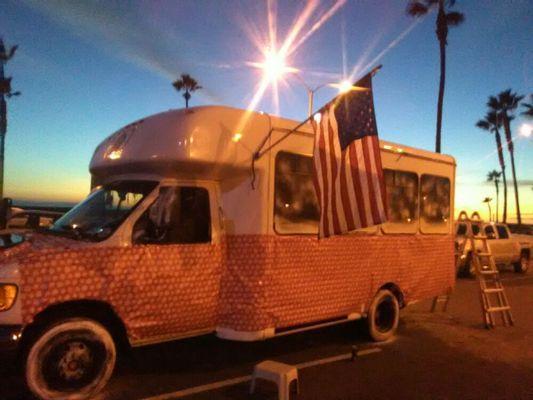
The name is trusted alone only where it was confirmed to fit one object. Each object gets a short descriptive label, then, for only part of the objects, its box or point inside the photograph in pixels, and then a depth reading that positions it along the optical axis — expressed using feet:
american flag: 20.01
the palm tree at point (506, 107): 159.74
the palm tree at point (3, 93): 121.98
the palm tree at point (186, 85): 143.02
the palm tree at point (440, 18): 91.70
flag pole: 19.58
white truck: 53.16
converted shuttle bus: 16.03
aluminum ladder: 29.43
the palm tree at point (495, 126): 165.17
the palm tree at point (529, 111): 165.54
